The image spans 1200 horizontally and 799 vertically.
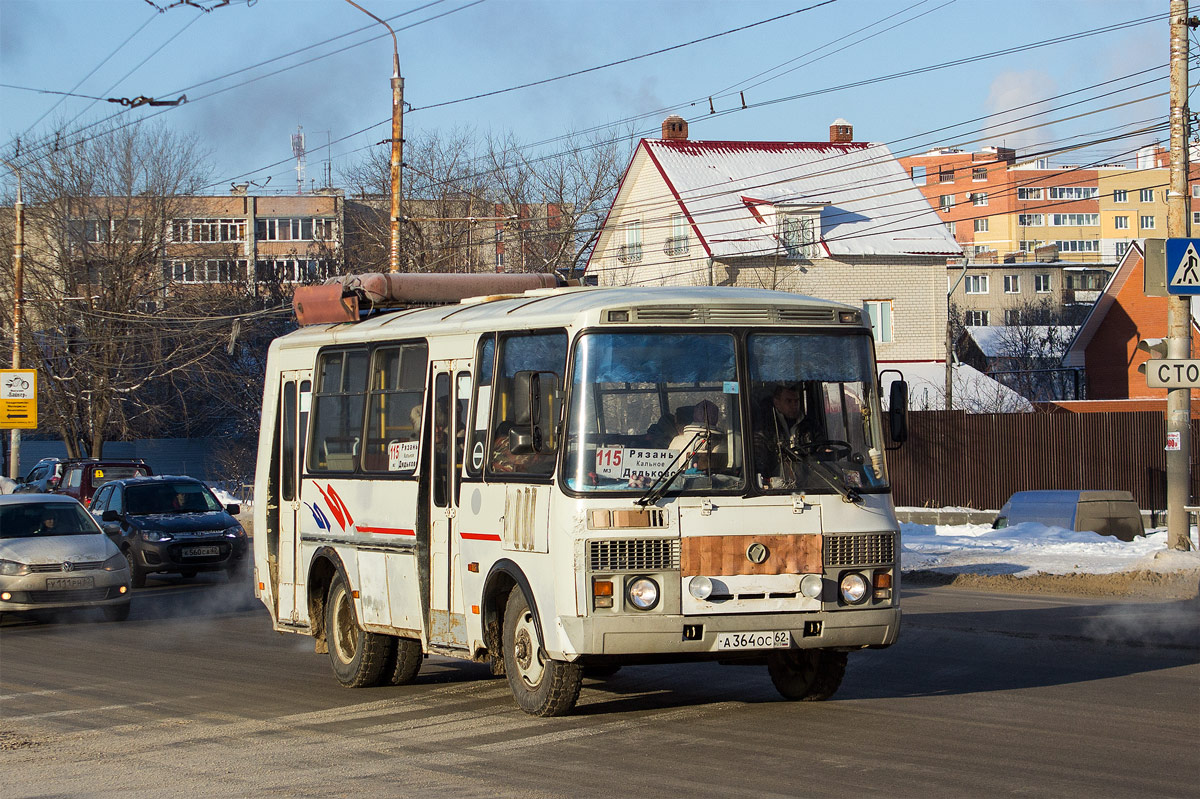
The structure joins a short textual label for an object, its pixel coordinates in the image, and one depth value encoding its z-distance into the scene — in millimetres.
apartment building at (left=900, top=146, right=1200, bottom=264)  133875
